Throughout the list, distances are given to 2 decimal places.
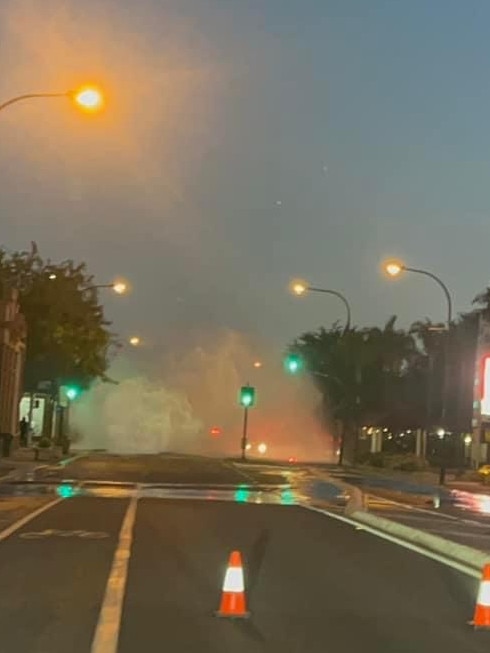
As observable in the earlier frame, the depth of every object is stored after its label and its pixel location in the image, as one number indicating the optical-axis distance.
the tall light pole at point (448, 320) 49.83
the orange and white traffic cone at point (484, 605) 12.14
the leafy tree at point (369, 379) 94.75
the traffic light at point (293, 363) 64.94
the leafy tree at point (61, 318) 71.56
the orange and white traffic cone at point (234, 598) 12.70
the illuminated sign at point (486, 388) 51.36
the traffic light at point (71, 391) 66.00
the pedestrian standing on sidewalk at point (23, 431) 74.81
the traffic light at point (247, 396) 73.56
